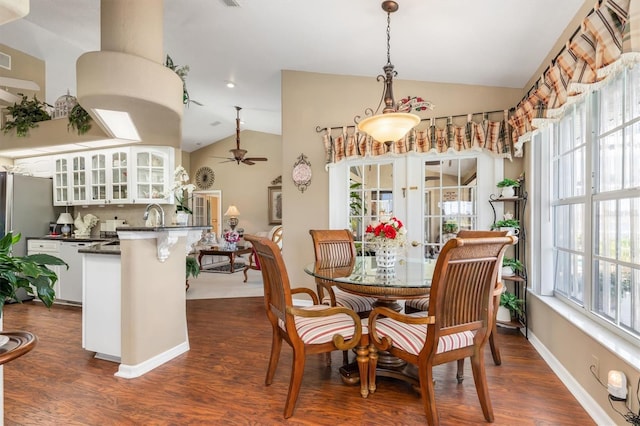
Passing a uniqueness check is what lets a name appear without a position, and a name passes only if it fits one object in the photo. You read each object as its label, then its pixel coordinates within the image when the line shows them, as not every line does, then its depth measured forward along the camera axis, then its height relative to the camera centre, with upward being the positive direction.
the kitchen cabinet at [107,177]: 5.09 +0.59
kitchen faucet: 2.69 +0.03
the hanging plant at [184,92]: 3.62 +1.38
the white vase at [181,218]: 2.94 -0.04
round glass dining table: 2.00 -0.44
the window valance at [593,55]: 1.34 +0.82
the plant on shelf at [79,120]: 4.29 +1.26
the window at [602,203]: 1.79 +0.07
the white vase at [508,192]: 3.29 +0.22
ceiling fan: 6.07 +1.12
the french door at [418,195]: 3.64 +0.23
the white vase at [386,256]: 2.40 -0.32
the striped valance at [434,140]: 3.47 +0.84
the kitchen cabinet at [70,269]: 4.31 -0.74
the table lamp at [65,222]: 4.95 -0.12
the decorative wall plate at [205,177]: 9.17 +1.04
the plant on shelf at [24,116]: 4.64 +1.41
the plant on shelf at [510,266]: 3.13 -0.51
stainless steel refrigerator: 4.47 +0.12
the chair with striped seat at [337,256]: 2.72 -0.42
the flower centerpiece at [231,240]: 6.74 -0.54
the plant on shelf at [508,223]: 3.12 -0.10
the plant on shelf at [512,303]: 3.16 -0.87
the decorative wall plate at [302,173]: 4.24 +0.53
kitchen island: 2.41 -0.67
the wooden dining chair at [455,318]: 1.66 -0.57
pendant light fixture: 2.25 +0.67
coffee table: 6.44 -0.77
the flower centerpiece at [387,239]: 2.38 -0.19
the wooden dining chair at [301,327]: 1.91 -0.70
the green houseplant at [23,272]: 1.15 -0.21
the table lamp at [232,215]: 8.55 -0.03
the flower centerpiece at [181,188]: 2.95 +0.23
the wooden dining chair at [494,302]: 2.26 -0.76
